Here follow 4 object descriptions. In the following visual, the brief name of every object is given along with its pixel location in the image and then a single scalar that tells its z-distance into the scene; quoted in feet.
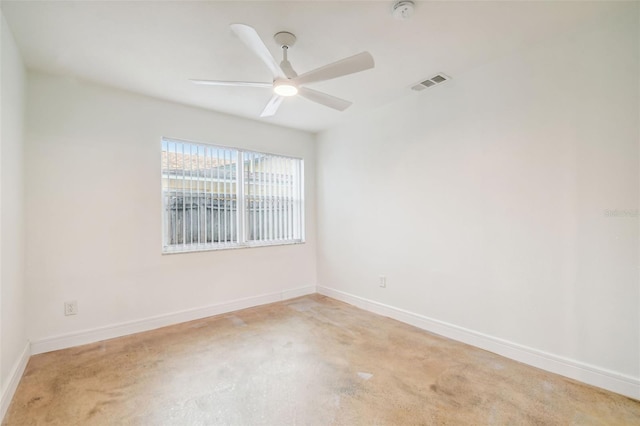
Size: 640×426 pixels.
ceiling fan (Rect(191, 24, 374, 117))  5.65
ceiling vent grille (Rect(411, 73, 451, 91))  8.97
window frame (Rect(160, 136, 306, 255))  10.69
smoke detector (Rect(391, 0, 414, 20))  5.85
